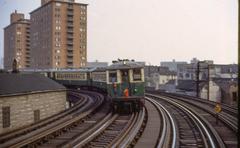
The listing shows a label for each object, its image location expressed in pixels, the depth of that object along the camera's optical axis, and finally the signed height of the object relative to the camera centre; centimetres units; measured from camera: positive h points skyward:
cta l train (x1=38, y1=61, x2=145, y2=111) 2358 -40
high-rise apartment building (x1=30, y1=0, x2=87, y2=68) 10106 +1326
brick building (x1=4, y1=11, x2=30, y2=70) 12676 +1397
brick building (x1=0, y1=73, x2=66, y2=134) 2289 -154
